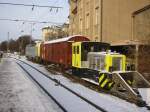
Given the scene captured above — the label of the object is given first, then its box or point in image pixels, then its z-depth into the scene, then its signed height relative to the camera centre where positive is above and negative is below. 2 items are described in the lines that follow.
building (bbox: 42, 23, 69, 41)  45.37 +5.48
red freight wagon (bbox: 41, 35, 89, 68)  14.78 +0.14
